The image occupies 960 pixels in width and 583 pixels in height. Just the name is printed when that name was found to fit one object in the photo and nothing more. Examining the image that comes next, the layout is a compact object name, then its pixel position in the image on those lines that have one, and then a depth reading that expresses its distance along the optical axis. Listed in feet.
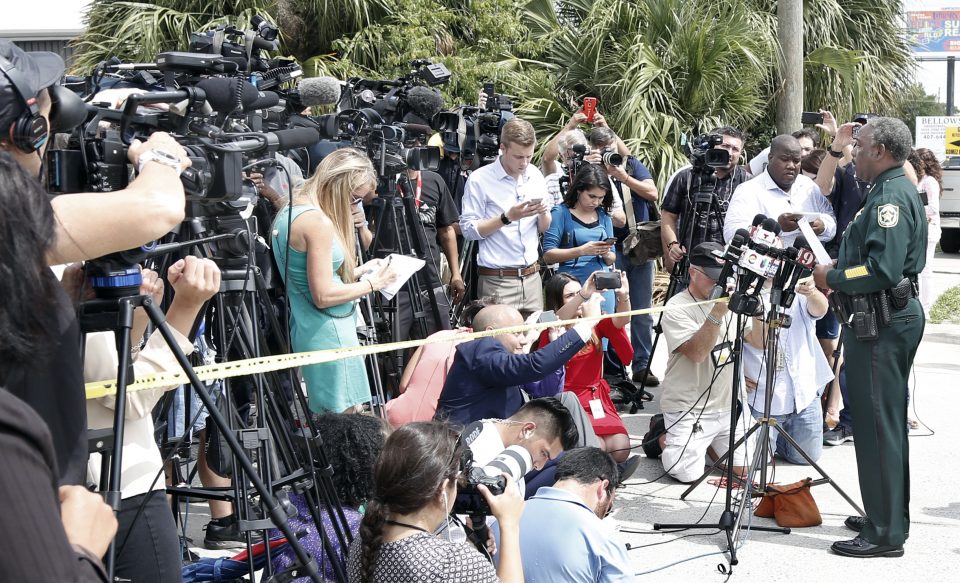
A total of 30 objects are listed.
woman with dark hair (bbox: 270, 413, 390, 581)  11.66
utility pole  36.40
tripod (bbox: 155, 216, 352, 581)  10.19
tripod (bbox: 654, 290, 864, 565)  15.55
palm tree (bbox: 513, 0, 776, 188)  39.75
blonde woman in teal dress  14.69
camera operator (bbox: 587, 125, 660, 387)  24.72
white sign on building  78.38
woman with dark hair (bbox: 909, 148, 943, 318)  23.56
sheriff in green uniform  14.87
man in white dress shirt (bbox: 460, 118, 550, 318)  21.97
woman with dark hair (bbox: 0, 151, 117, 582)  4.14
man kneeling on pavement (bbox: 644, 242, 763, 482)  18.56
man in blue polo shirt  10.81
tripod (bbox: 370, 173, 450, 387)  18.92
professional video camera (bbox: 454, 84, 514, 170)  24.31
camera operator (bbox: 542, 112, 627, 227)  24.45
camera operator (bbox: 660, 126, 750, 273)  22.75
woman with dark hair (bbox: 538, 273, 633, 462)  18.19
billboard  157.64
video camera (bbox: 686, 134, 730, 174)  22.35
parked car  59.77
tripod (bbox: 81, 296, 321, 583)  7.37
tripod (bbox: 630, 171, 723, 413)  22.63
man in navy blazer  15.11
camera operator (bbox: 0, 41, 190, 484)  5.88
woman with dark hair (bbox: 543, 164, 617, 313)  22.45
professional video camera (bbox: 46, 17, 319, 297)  7.92
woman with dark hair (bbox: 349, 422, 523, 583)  8.70
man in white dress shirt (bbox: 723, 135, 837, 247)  21.03
